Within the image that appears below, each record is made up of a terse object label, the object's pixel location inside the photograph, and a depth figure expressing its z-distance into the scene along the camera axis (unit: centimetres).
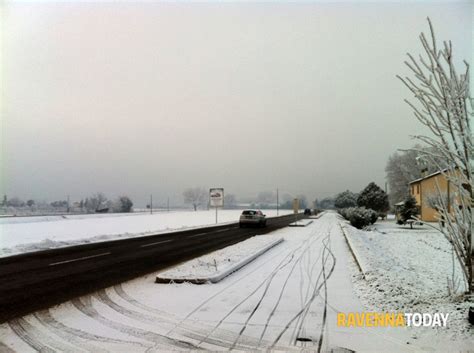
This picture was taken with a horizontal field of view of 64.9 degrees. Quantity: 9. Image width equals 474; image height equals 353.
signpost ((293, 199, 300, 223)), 3166
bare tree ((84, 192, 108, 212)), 10312
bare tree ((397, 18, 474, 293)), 561
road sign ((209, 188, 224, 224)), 4116
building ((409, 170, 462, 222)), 4191
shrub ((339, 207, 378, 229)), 3331
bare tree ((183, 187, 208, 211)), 15762
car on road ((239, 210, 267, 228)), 3322
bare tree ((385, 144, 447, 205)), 7219
